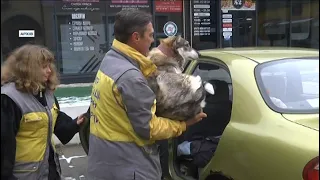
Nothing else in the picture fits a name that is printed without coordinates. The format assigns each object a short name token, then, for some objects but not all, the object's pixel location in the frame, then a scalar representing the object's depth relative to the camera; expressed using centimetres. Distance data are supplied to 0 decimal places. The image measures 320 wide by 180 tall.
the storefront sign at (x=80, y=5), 1098
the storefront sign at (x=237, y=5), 1241
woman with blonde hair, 241
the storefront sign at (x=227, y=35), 1255
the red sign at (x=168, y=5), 1179
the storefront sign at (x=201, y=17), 1222
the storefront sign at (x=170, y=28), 1196
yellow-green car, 238
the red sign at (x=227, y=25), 1248
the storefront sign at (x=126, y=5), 1134
